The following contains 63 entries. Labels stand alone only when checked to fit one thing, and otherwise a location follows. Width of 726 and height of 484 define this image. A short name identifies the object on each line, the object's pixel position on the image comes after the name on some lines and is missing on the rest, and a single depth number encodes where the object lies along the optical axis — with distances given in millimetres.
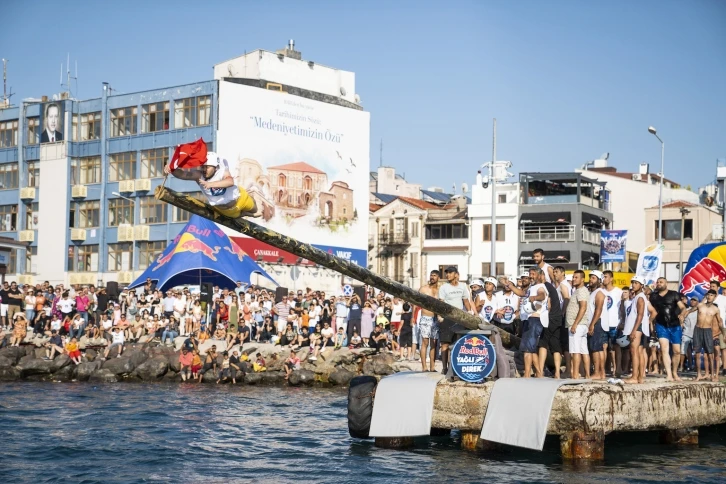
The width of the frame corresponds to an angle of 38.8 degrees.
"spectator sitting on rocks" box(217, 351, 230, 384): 33625
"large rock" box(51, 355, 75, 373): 35969
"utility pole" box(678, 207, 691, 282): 62984
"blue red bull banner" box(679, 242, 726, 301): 27297
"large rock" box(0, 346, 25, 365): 36988
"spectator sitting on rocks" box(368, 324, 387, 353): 34188
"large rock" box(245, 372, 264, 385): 33625
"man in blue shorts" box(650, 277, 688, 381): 19844
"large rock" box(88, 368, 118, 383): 35000
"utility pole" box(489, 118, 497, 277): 55681
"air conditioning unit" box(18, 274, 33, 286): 70062
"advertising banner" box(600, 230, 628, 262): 59000
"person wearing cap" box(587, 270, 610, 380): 18078
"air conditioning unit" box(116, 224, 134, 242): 67375
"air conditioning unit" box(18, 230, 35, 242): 71500
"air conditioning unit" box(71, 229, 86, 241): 69250
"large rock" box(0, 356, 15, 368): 36250
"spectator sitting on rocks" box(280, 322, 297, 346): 35997
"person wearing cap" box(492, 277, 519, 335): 20703
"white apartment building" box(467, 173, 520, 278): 75000
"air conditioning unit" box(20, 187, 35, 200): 71312
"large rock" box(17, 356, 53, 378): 35969
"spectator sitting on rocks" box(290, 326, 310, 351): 35438
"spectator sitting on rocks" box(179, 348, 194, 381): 34281
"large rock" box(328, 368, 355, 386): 32875
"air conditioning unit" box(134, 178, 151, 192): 66562
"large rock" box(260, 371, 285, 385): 33719
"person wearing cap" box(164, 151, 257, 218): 13242
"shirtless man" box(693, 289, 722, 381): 20359
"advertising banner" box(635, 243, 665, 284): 31672
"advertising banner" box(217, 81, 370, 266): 64875
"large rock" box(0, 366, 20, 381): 35969
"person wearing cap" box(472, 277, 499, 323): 20891
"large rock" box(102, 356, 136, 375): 35406
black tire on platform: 17609
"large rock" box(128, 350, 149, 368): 35594
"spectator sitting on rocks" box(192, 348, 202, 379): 34250
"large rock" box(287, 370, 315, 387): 33094
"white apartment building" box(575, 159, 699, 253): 80125
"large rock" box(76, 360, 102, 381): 35406
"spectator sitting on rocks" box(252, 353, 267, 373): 34188
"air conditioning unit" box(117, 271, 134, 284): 66875
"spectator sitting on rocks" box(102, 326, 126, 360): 37375
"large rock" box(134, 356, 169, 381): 34969
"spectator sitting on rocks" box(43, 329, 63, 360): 37531
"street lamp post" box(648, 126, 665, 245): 54778
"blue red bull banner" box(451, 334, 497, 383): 16922
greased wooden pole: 13219
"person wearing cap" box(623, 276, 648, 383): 18234
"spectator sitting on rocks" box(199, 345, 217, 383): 34094
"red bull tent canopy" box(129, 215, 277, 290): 36781
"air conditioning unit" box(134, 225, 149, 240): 66750
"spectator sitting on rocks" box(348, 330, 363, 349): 34344
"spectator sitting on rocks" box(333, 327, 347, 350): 34656
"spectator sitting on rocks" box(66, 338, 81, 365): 36750
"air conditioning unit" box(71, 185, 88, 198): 69375
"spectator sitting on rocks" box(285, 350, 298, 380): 34125
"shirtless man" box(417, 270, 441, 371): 19439
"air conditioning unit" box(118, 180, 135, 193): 67438
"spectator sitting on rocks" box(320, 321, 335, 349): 35219
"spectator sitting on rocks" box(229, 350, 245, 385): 33719
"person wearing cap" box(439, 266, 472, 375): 18828
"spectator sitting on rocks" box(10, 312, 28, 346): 38312
